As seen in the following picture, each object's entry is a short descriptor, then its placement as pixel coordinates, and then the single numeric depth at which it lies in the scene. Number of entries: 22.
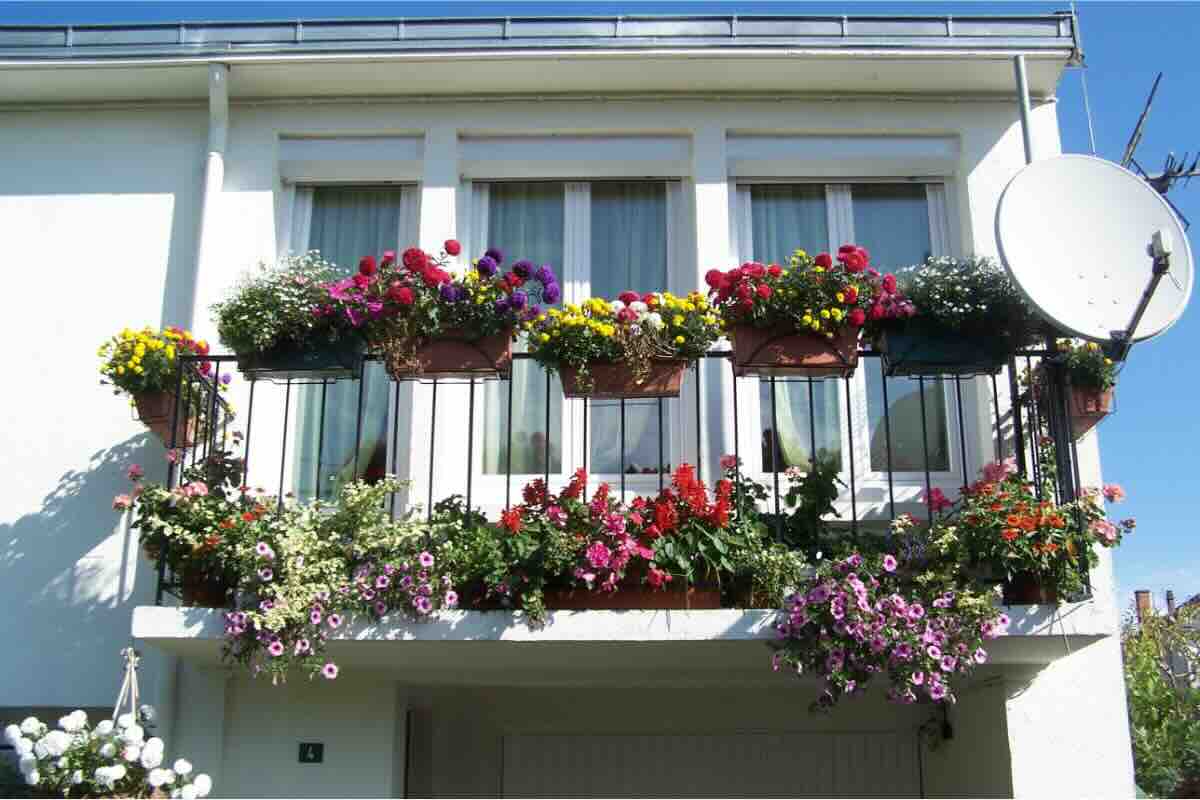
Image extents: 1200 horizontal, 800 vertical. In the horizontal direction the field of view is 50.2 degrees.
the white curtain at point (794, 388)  7.94
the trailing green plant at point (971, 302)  6.67
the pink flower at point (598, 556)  6.11
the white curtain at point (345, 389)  7.96
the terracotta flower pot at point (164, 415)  7.09
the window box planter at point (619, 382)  6.67
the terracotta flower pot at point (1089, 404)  6.99
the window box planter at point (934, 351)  6.70
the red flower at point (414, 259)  6.73
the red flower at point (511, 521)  6.29
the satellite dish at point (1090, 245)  6.40
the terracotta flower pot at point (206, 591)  6.45
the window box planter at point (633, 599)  6.27
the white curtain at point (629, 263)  8.00
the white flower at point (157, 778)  5.77
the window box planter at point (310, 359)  6.75
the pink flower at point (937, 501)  6.75
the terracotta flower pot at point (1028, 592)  6.21
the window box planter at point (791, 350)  6.70
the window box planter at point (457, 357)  6.75
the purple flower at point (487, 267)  6.71
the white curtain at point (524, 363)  8.02
